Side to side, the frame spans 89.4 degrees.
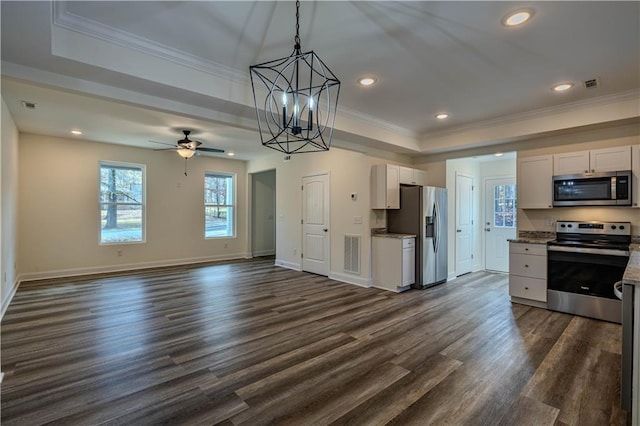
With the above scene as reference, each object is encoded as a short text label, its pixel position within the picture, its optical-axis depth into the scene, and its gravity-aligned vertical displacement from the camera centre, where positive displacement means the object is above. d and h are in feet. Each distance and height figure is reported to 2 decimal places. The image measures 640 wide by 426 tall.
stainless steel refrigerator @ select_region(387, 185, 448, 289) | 17.39 -0.85
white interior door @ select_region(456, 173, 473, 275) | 20.75 -0.89
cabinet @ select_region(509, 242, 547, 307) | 13.96 -2.79
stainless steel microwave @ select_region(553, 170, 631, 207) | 12.46 +0.86
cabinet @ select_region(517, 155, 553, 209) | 14.46 +1.31
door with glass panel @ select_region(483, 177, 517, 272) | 22.03 -0.67
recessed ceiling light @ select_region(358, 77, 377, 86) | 10.87 +4.43
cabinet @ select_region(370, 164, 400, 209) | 17.46 +1.33
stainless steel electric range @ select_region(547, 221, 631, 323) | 12.16 -2.24
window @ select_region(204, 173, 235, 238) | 26.73 +0.44
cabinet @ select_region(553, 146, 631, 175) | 12.64 +2.04
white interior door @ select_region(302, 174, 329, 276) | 20.94 -0.93
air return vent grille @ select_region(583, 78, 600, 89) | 10.91 +4.39
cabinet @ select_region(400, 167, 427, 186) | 18.37 +2.00
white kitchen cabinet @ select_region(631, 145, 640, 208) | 12.28 +1.23
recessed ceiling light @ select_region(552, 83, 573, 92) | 11.23 +4.37
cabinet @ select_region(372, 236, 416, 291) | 16.87 -2.79
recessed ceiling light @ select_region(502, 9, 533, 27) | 7.30 +4.47
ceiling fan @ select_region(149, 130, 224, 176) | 17.99 +3.58
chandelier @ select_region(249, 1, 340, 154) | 7.32 +4.28
